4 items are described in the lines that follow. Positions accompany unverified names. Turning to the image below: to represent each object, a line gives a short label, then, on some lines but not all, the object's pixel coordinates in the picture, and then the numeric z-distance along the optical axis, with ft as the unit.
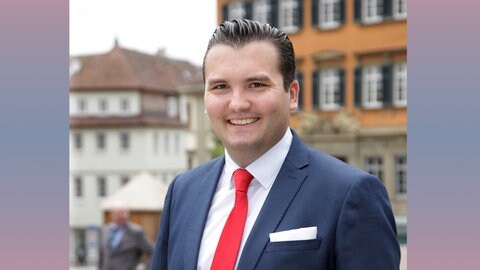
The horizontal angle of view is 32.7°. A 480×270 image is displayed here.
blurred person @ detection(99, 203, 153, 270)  24.61
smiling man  6.14
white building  156.25
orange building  78.33
